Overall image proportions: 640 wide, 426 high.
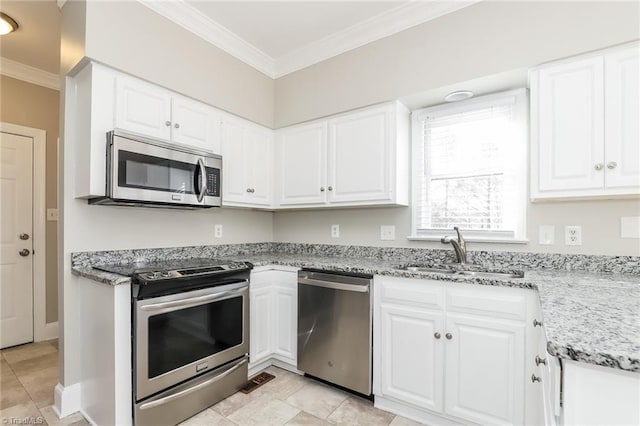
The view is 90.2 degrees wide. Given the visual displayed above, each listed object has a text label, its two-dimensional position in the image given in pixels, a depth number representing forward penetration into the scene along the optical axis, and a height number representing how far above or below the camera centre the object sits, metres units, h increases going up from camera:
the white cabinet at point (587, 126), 1.66 +0.47
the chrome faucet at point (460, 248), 2.23 -0.25
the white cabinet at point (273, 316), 2.47 -0.83
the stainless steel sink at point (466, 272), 1.98 -0.40
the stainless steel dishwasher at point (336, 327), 2.10 -0.81
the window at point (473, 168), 2.24 +0.34
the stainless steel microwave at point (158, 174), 1.89 +0.25
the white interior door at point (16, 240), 3.05 -0.28
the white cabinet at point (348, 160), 2.43 +0.43
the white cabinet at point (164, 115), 2.04 +0.68
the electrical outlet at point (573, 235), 1.97 -0.14
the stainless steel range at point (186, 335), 1.74 -0.77
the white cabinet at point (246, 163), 2.68 +0.43
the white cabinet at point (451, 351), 1.65 -0.80
